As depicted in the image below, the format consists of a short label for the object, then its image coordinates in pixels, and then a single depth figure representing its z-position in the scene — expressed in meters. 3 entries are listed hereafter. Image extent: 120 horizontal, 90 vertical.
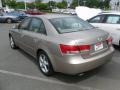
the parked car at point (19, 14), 12.86
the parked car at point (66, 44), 2.23
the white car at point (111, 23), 3.81
